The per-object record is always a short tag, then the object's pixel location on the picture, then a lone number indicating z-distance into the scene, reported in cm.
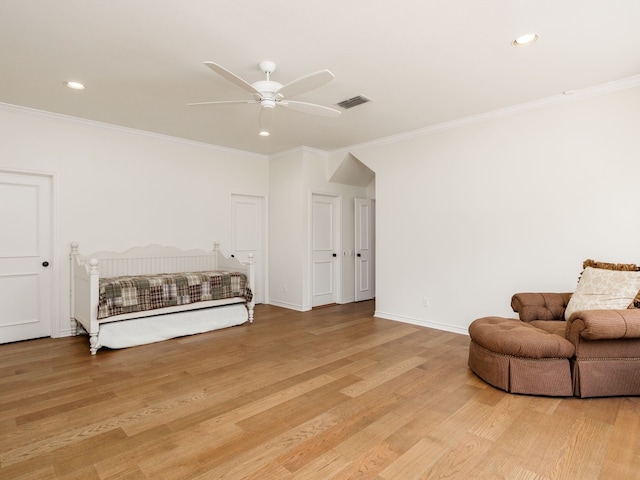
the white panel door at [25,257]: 397
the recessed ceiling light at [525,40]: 254
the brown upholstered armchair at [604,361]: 255
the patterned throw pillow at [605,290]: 282
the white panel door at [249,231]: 589
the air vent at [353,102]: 367
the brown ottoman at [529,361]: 261
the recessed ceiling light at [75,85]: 334
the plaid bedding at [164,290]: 379
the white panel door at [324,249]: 594
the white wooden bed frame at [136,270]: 369
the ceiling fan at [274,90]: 250
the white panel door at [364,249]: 654
